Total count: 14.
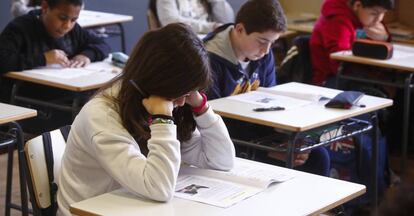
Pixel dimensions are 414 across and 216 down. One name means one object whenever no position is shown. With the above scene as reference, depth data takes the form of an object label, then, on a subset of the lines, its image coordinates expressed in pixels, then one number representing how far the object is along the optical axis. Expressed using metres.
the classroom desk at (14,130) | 2.88
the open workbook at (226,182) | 1.95
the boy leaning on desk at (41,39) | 3.85
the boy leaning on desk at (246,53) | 3.16
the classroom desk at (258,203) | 1.85
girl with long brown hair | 1.92
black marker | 3.06
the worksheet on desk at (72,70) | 3.78
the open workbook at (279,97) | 3.20
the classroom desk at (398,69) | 4.10
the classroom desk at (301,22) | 5.79
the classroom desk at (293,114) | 2.89
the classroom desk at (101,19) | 5.07
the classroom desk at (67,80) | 3.59
